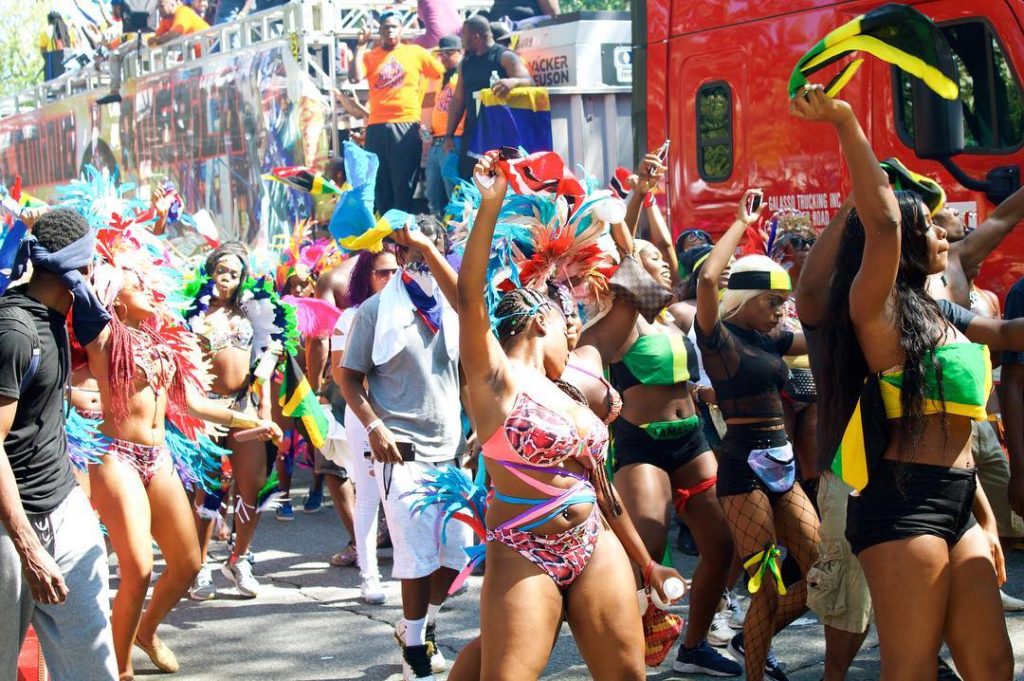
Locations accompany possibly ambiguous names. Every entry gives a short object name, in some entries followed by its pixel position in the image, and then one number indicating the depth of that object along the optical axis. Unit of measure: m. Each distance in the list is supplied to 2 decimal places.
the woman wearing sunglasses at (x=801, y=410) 6.13
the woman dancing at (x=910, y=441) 3.56
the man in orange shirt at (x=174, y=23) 14.77
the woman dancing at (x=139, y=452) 5.13
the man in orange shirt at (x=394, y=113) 11.51
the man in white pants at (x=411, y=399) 5.55
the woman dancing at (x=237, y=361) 7.07
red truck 7.04
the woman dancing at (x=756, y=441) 5.05
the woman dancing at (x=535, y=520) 3.80
